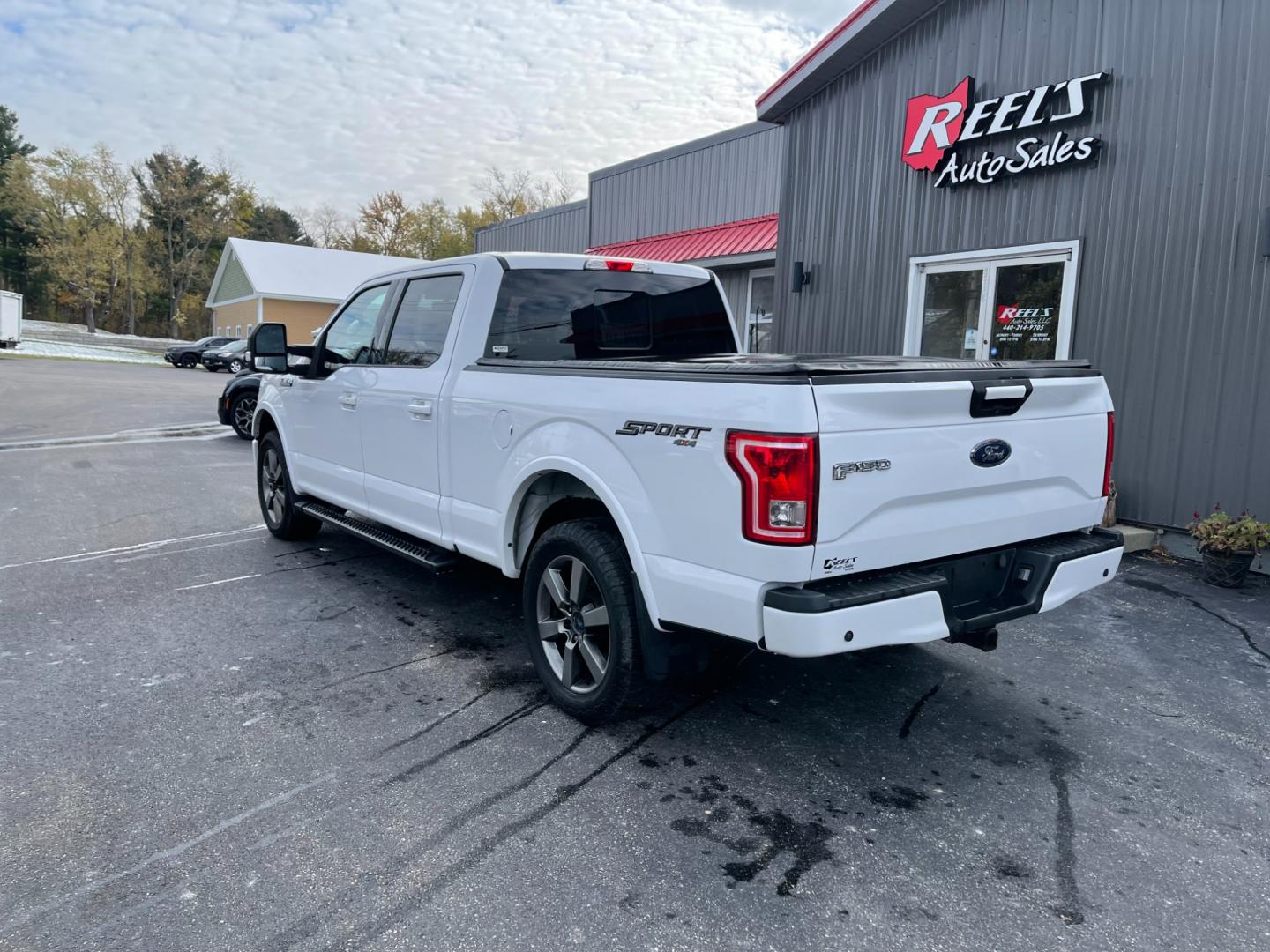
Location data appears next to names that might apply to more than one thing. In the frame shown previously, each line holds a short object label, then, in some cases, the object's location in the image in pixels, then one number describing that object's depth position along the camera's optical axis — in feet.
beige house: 144.36
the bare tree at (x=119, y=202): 182.39
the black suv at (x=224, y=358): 120.26
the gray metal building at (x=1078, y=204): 21.53
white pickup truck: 9.25
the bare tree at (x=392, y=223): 201.26
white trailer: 132.67
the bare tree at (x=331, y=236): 218.63
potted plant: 19.84
